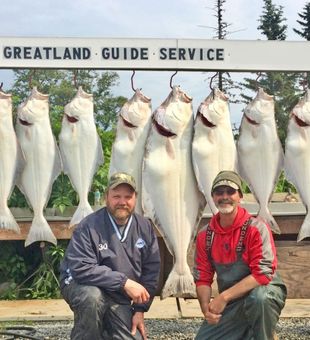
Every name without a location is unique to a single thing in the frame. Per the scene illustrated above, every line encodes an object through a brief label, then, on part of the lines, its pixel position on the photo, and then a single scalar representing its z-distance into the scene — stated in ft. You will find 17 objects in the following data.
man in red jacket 11.05
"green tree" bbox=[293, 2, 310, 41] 126.11
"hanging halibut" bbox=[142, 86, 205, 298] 13.62
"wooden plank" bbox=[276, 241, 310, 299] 17.37
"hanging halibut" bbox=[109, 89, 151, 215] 14.07
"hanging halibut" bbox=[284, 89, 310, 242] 14.08
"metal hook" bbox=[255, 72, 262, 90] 15.07
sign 14.12
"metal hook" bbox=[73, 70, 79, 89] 15.20
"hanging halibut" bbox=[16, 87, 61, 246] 14.15
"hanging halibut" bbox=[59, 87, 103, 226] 14.12
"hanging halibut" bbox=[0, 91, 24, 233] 14.03
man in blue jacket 11.00
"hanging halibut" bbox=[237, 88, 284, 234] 14.14
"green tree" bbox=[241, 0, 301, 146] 118.32
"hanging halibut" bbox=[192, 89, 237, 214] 13.92
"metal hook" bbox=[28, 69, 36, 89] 15.16
